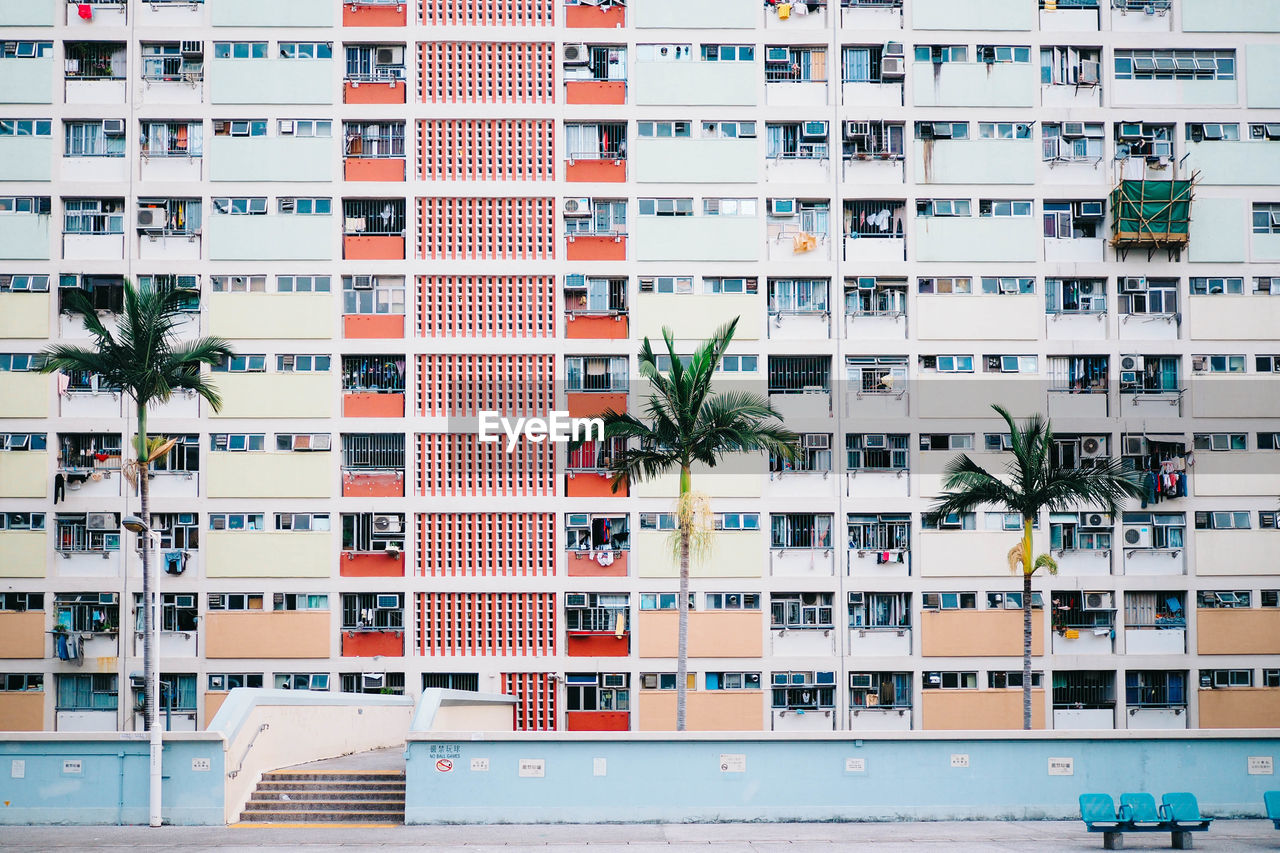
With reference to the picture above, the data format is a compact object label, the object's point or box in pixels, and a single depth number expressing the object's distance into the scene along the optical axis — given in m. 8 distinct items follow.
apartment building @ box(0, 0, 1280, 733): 34.94
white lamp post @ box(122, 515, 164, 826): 21.94
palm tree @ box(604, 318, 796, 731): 27.39
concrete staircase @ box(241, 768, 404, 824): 23.00
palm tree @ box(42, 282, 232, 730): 28.09
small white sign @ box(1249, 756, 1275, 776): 22.25
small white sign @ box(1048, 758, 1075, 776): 22.19
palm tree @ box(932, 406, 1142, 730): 29.42
